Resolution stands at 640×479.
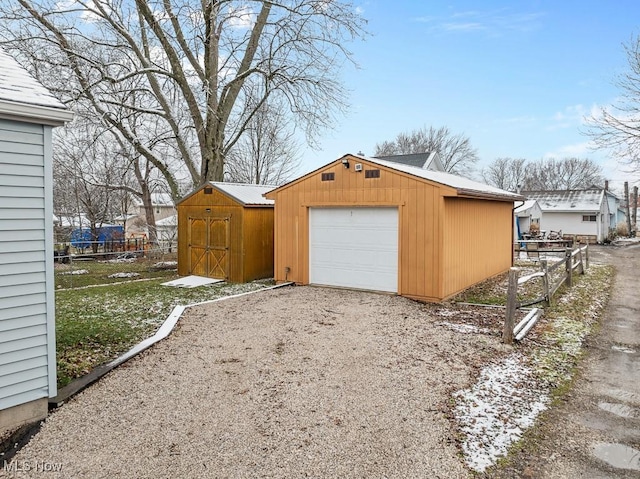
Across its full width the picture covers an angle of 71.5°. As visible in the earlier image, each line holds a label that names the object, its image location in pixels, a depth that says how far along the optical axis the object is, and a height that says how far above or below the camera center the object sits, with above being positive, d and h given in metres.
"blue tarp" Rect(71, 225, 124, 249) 23.92 -0.14
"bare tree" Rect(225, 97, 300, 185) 27.06 +4.91
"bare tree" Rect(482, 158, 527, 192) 53.91 +7.29
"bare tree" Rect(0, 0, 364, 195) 13.34 +5.69
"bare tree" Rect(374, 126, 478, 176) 45.28 +8.89
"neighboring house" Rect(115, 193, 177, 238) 34.44 +1.99
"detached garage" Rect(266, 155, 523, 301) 9.10 +0.05
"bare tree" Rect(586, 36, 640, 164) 15.37 +4.02
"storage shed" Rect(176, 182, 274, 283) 11.80 -0.03
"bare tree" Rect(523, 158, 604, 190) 52.28 +7.05
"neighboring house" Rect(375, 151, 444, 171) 23.77 +4.04
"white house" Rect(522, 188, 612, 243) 30.27 +1.37
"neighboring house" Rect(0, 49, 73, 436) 3.84 -0.19
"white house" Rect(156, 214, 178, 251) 22.15 -0.20
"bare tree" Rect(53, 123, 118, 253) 20.84 +2.44
